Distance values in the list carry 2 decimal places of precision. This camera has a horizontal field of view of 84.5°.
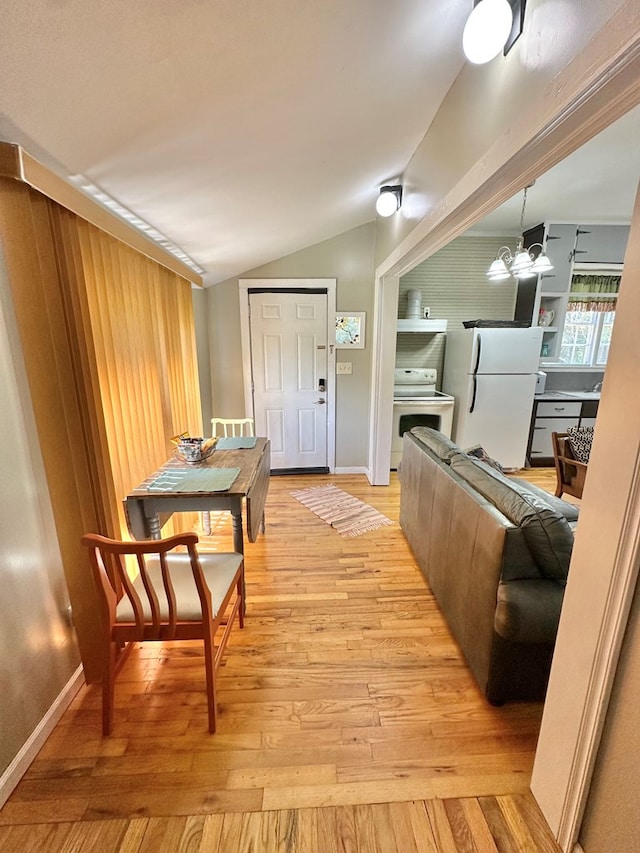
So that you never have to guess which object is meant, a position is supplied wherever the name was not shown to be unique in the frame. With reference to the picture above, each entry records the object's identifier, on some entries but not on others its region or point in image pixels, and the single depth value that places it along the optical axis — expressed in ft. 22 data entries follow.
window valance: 13.35
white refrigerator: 12.26
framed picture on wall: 12.44
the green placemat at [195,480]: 5.86
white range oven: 12.92
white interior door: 12.28
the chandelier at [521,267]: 9.07
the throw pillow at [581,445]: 9.53
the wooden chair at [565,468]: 9.50
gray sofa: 4.41
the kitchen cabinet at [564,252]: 12.67
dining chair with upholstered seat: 3.94
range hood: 12.90
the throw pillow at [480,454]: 7.43
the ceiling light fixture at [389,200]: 8.32
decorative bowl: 7.15
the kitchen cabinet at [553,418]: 13.15
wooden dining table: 5.71
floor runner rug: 9.61
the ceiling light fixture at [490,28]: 3.49
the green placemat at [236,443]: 8.22
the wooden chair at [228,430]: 9.24
